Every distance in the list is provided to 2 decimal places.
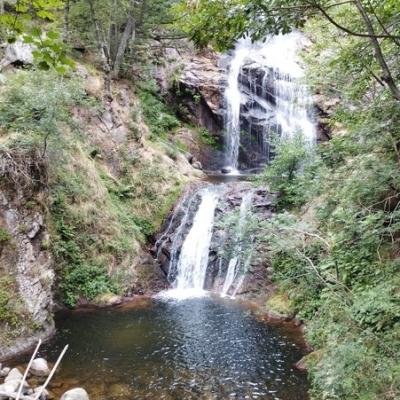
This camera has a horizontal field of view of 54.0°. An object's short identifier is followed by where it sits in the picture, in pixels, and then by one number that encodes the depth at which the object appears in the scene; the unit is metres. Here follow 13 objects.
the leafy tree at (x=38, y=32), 2.32
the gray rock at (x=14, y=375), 6.16
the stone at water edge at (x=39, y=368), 6.66
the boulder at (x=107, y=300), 10.38
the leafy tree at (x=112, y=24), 14.89
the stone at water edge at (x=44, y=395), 5.89
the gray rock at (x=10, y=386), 5.68
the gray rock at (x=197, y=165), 17.89
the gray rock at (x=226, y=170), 18.85
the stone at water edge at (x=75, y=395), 5.74
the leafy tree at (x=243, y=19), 3.40
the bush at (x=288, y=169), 12.10
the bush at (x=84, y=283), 10.30
